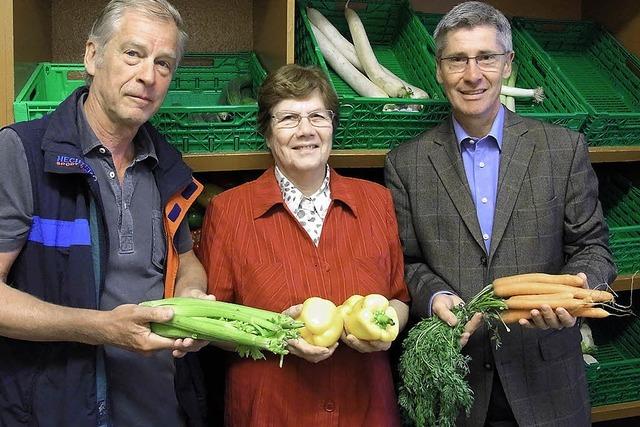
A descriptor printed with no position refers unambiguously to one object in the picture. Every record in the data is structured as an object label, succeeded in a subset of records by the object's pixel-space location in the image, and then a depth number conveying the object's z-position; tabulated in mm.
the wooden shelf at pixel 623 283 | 2336
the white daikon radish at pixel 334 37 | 2305
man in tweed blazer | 1777
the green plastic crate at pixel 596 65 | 2287
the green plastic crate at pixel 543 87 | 2135
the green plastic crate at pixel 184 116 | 1773
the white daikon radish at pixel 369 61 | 2182
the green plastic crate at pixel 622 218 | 2303
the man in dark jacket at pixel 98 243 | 1396
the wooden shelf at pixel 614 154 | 2256
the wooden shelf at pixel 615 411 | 2441
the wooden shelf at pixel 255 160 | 1916
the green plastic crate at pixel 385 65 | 1988
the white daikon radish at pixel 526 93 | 2314
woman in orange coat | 1674
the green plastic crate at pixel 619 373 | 2406
